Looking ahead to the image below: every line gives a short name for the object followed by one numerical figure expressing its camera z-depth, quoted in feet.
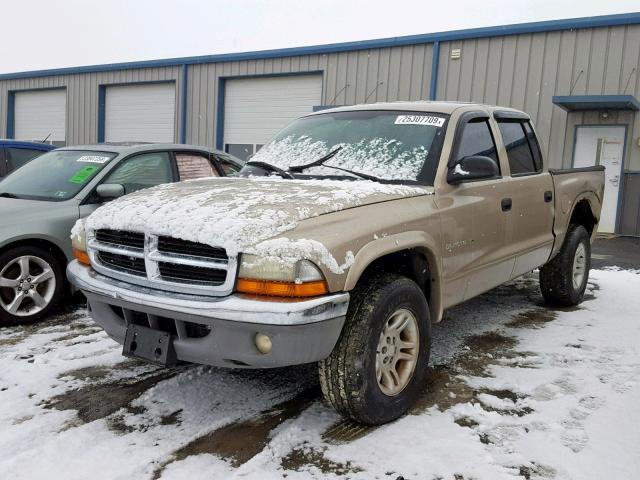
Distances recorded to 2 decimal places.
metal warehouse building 41.04
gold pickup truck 8.49
